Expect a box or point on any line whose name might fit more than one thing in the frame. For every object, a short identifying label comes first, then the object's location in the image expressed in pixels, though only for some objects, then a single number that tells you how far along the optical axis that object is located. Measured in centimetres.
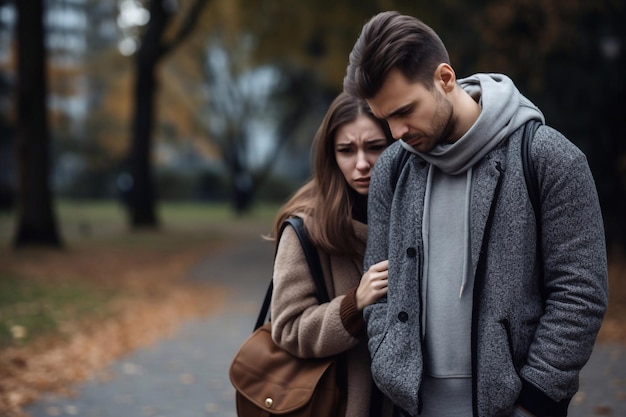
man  216
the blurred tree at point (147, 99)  2297
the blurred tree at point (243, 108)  3488
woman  264
